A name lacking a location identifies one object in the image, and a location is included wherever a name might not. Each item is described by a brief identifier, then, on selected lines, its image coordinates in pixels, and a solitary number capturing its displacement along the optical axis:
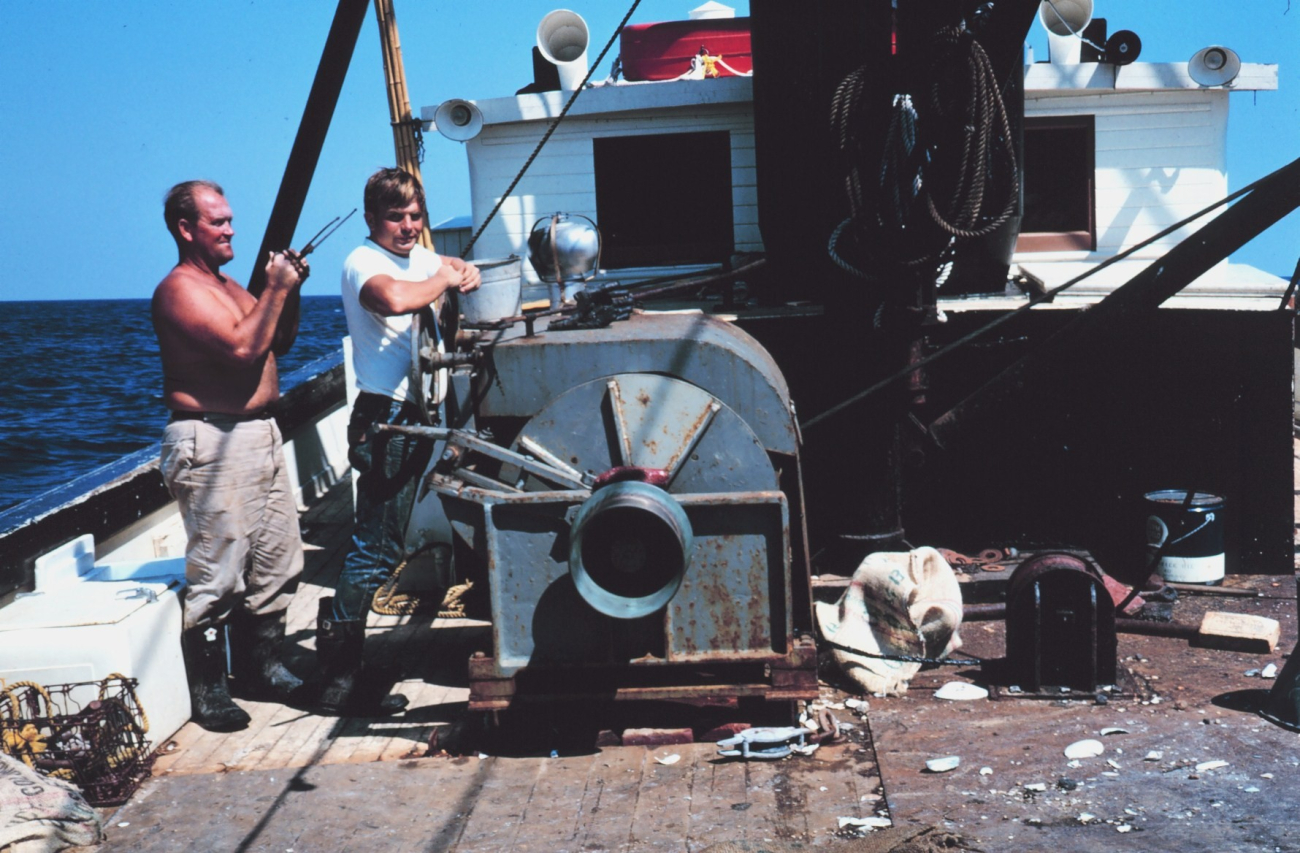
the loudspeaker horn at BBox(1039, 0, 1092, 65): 8.62
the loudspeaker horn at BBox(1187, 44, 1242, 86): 8.46
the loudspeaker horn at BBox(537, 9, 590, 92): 9.18
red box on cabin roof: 9.41
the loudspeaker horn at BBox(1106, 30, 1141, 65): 8.38
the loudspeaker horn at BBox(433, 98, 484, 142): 8.73
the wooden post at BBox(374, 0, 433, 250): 9.25
